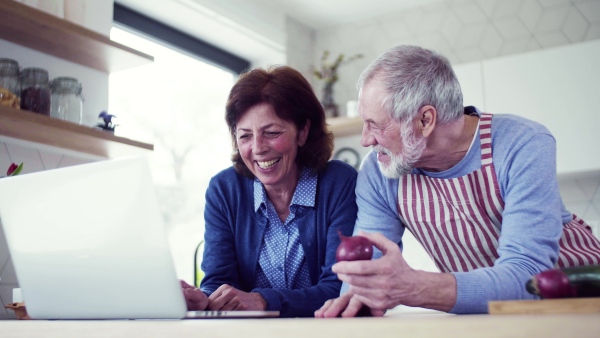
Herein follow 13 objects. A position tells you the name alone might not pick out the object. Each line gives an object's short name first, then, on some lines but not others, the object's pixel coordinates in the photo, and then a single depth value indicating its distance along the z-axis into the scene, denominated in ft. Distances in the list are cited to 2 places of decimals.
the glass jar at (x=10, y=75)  7.14
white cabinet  10.60
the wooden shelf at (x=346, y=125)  13.28
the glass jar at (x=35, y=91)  7.35
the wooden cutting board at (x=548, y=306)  2.49
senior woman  5.76
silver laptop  3.39
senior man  4.50
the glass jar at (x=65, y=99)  7.71
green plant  14.23
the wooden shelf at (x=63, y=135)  6.97
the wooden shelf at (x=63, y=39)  7.14
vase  14.05
